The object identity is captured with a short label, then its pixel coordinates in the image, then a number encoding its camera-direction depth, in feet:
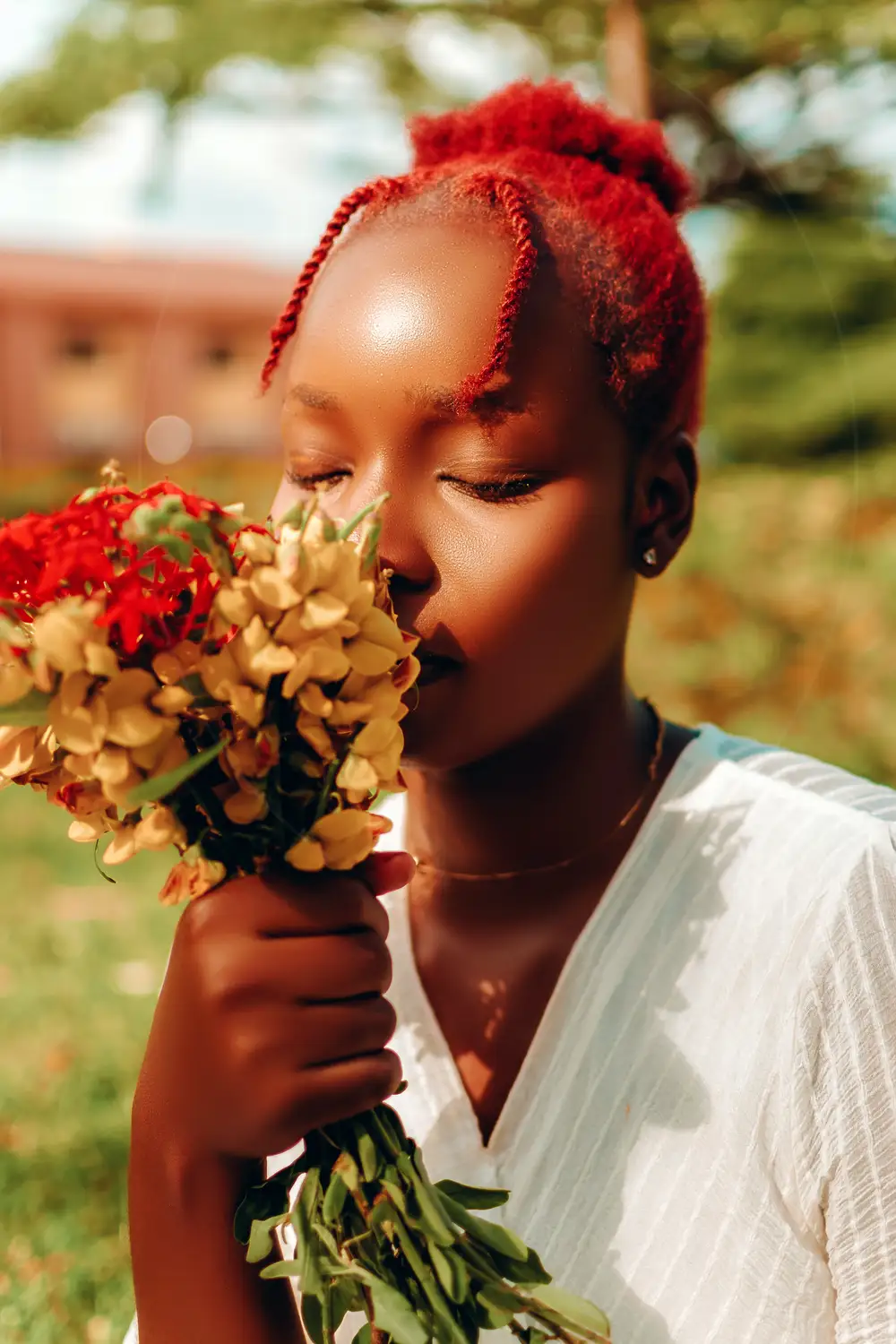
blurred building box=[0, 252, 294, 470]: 40.11
